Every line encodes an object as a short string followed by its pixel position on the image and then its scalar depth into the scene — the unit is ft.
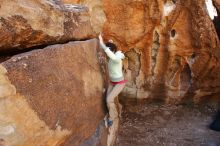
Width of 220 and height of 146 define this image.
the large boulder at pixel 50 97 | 10.39
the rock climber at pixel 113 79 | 16.72
